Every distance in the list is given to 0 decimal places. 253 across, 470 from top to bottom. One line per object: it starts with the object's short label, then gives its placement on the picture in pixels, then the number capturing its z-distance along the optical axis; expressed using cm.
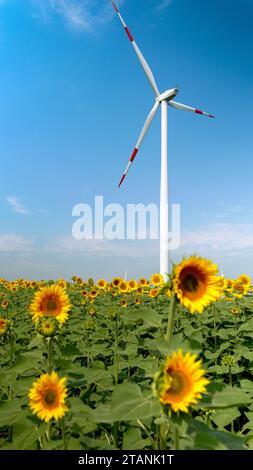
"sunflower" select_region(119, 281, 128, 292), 906
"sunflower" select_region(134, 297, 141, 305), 771
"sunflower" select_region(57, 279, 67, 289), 931
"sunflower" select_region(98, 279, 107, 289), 1123
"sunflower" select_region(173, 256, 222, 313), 197
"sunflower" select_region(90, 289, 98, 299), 804
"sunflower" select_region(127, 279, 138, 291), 920
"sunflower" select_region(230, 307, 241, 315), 643
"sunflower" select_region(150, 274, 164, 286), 876
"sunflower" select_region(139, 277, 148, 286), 962
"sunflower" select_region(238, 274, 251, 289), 861
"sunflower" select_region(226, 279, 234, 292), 889
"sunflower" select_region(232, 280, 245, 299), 805
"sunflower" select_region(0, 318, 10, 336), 393
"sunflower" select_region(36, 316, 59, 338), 259
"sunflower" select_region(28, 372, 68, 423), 215
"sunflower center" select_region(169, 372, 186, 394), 170
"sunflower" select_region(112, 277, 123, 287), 920
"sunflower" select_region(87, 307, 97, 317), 565
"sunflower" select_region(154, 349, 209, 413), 163
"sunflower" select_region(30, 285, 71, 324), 287
